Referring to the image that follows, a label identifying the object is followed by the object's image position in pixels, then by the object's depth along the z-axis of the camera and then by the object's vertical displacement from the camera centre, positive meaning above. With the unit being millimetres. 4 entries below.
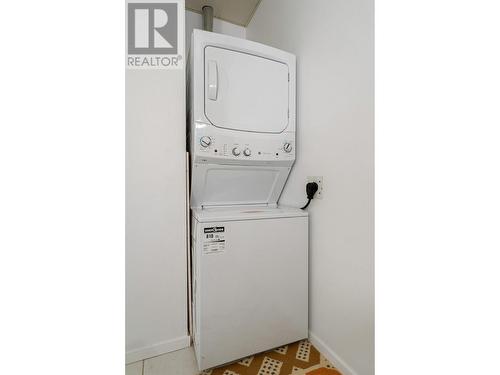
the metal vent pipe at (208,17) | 2070 +1565
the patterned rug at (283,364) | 1214 -1007
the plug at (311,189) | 1373 -23
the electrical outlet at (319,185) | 1350 +2
